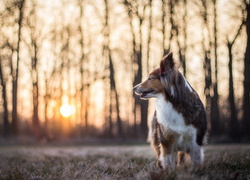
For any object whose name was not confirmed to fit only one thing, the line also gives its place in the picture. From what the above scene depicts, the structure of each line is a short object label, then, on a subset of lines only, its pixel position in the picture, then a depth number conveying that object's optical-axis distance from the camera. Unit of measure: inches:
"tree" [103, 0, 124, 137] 1013.8
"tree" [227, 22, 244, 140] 764.7
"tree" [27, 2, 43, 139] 982.4
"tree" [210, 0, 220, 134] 850.8
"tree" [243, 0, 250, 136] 751.1
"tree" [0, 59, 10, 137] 1064.5
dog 232.2
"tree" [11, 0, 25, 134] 952.3
